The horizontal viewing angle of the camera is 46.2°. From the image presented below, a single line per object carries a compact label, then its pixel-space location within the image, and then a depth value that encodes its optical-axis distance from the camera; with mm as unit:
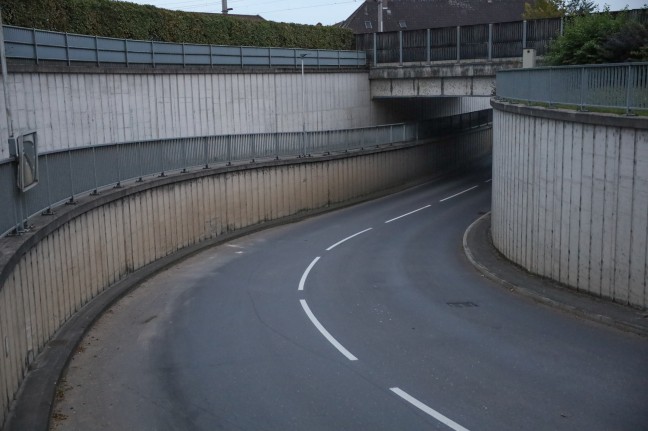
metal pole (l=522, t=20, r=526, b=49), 35156
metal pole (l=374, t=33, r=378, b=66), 40594
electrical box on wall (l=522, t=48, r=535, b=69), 26684
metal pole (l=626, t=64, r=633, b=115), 14523
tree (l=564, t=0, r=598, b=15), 38647
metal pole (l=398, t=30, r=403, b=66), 39438
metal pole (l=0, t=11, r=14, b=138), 13560
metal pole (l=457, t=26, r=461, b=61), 37469
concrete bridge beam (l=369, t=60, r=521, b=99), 36344
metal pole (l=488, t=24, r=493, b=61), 36094
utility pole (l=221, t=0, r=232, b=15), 42456
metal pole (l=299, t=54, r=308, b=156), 34572
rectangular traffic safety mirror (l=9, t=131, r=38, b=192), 12078
